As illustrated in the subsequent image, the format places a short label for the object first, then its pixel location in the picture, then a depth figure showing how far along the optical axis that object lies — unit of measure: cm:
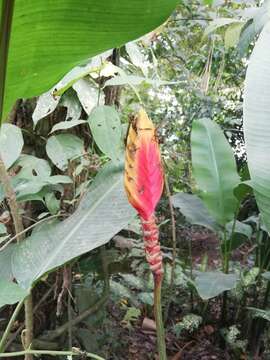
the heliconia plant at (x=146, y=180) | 49
